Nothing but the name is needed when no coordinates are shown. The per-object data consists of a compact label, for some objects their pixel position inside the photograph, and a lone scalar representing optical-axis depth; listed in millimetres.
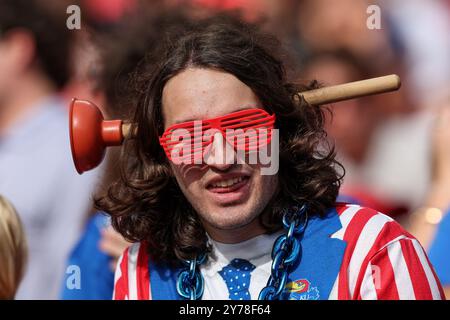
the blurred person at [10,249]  4668
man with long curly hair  3988
